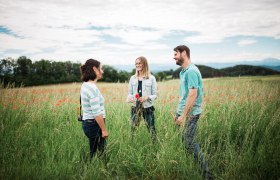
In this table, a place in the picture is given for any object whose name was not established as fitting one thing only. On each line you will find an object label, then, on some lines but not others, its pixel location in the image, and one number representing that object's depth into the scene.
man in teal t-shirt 2.93
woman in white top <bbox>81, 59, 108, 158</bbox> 2.76
